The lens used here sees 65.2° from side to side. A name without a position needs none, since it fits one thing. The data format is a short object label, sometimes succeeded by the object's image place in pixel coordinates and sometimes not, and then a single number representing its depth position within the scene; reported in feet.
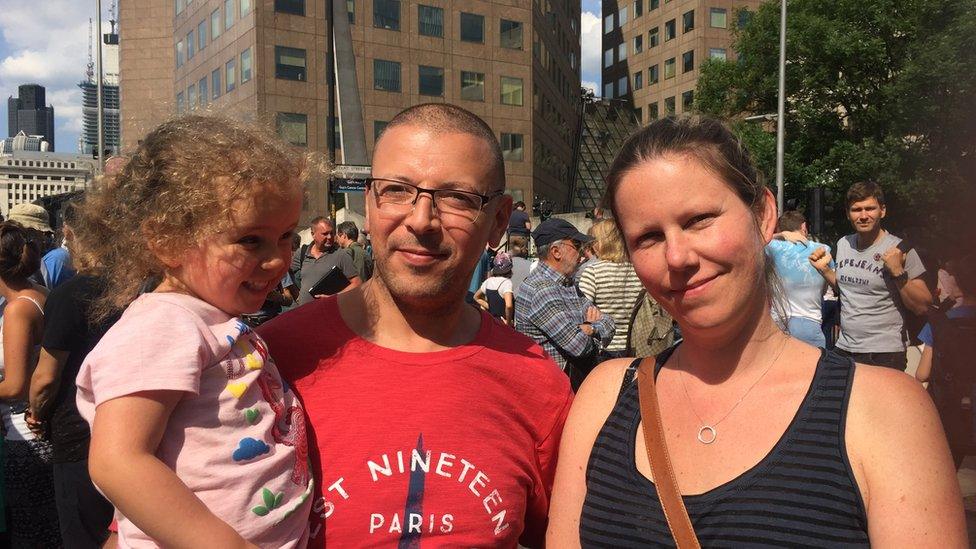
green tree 86.94
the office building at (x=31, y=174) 584.40
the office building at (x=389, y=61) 130.62
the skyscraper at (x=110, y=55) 389.80
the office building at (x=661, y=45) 202.28
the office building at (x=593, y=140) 214.48
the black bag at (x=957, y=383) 14.01
